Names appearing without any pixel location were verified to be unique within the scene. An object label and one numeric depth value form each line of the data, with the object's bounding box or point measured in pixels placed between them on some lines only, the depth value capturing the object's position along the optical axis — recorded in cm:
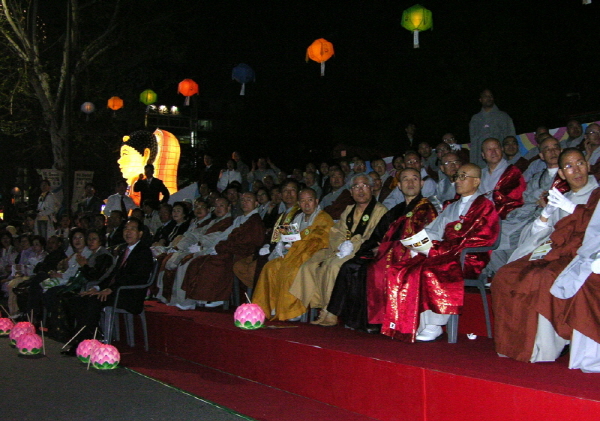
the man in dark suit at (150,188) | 1280
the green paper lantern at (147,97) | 1787
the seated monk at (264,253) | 721
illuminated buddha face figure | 1600
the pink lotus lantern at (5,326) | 851
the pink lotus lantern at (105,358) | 596
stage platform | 329
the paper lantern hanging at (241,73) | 1323
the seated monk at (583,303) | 355
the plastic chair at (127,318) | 701
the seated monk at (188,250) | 822
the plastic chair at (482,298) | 463
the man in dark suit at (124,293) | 702
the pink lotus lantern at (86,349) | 618
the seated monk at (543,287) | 385
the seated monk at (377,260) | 520
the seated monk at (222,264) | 754
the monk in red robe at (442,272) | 454
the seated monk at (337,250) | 589
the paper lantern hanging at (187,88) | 1555
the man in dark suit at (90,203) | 1370
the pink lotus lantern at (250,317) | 579
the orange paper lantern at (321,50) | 1133
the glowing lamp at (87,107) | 1834
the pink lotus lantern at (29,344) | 682
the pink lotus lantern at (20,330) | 729
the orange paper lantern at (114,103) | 1875
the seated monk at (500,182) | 561
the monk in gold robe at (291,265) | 628
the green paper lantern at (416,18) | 1007
